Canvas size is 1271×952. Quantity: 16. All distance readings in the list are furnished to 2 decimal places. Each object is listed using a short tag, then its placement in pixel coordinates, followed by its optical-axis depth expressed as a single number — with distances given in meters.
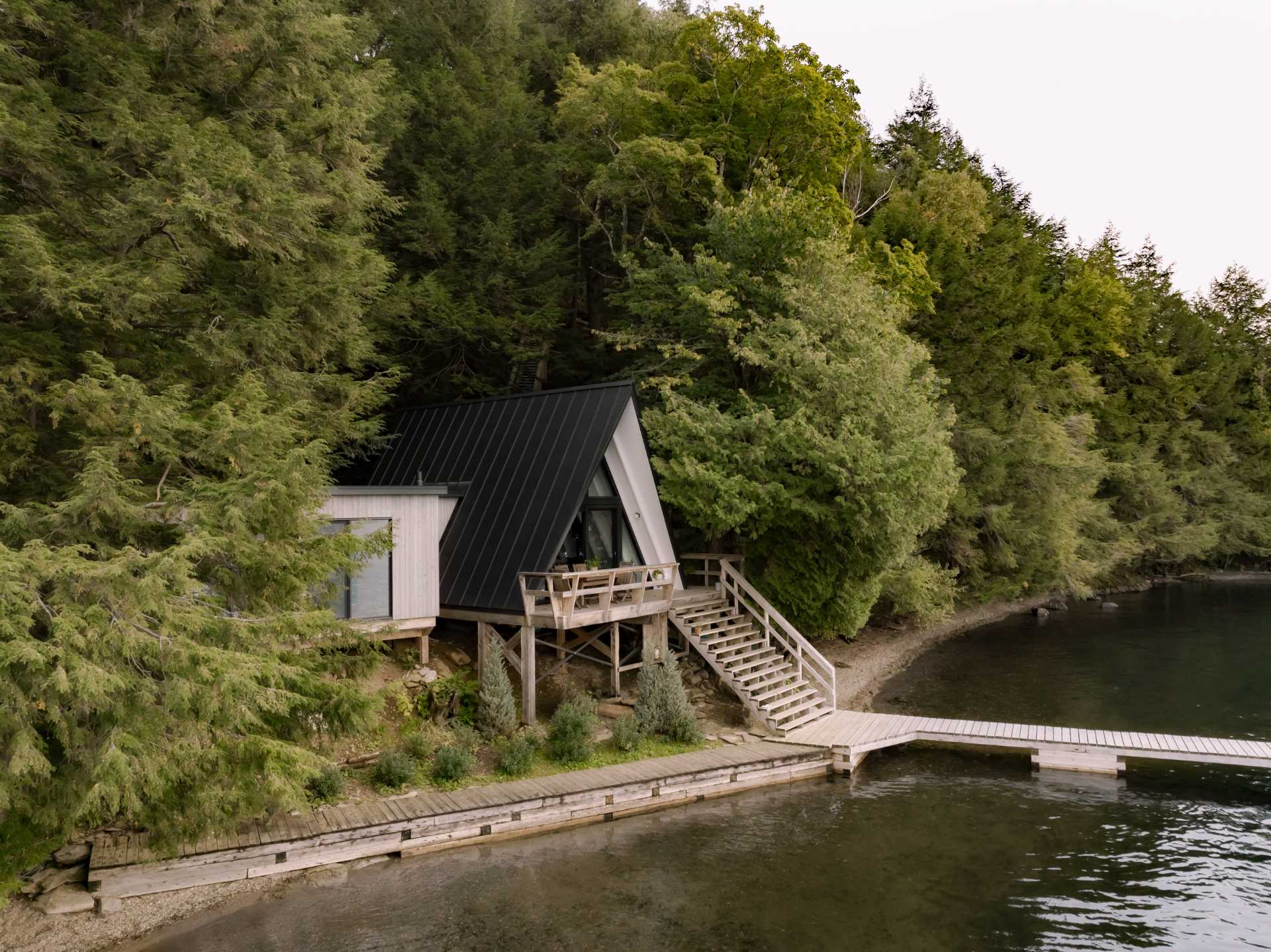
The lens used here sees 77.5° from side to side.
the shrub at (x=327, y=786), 11.36
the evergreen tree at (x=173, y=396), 7.54
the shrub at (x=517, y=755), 12.63
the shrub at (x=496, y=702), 13.59
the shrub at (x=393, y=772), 11.95
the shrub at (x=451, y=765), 12.25
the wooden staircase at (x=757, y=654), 15.78
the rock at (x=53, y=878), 9.10
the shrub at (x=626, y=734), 13.94
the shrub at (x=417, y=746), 12.63
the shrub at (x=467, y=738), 12.97
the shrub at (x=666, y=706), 14.64
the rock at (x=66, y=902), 8.82
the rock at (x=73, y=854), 9.59
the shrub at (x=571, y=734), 13.37
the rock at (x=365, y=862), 10.51
